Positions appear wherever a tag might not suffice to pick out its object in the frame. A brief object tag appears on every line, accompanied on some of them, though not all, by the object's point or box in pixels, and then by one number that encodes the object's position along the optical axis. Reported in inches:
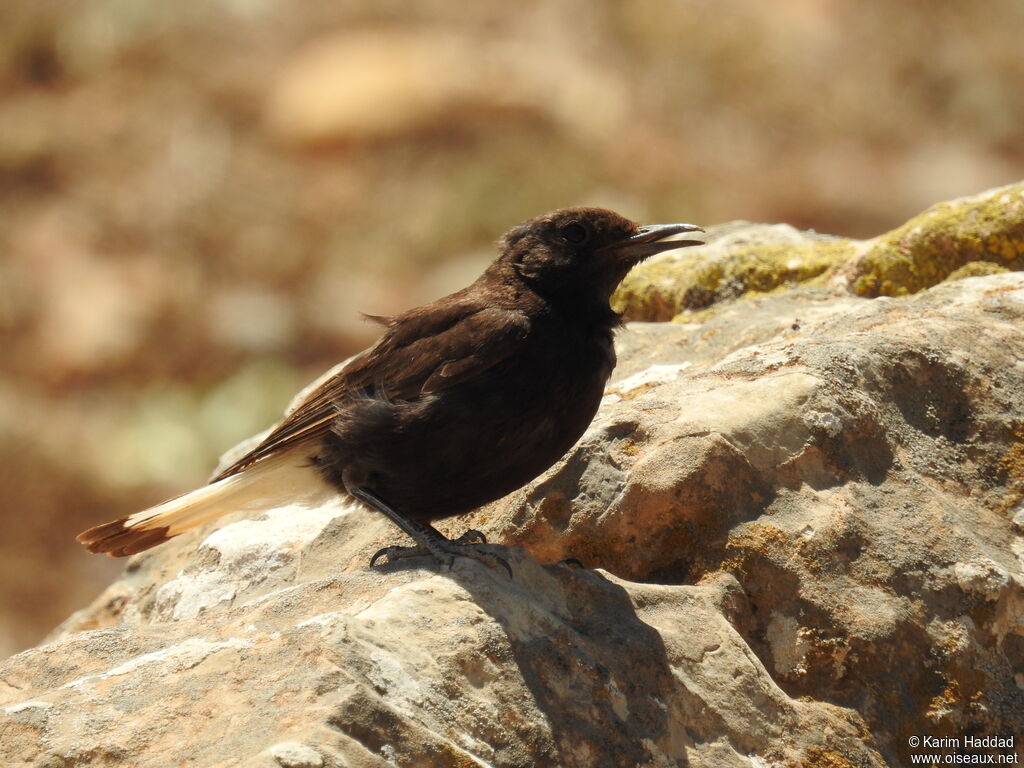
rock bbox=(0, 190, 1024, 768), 261.9
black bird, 355.6
